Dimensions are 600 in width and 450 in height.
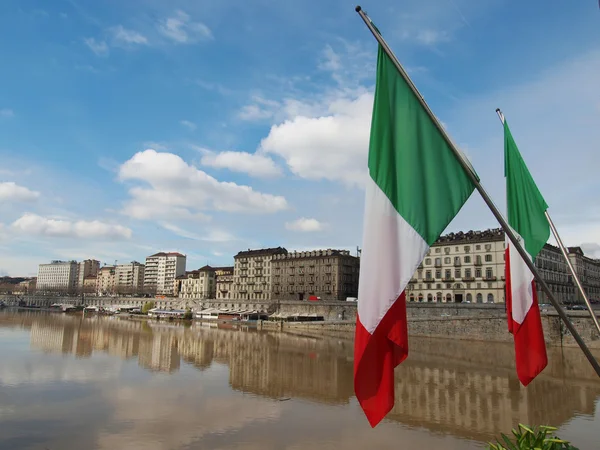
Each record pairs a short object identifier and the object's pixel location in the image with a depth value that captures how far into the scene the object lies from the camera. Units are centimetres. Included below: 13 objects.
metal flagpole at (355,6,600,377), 660
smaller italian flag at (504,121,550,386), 980
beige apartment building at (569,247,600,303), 11764
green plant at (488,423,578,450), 875
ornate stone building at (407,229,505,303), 8925
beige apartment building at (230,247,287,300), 13712
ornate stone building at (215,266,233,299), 14862
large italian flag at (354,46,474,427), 669
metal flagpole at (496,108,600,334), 793
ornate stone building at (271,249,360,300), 12150
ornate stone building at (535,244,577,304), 8869
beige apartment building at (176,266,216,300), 16575
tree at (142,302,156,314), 14273
